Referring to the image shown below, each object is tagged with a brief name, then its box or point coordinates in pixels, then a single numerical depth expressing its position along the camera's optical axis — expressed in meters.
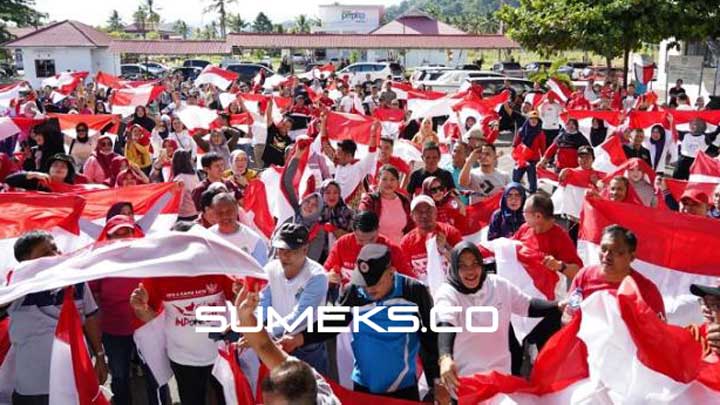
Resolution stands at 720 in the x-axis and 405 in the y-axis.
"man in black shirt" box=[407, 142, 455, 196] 7.61
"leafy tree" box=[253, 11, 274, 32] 117.56
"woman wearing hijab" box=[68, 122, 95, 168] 10.23
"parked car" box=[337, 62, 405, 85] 37.92
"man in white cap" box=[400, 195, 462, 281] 5.81
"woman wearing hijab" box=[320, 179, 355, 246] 6.72
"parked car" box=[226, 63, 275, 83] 37.03
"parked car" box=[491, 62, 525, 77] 37.19
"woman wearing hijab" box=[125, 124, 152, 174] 10.59
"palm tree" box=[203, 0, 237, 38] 108.75
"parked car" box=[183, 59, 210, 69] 45.18
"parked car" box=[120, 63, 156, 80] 41.72
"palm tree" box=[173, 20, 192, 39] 137.75
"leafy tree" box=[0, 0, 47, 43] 47.00
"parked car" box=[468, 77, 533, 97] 25.58
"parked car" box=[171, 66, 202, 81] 39.38
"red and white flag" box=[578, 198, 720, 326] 5.64
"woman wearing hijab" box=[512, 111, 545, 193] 11.41
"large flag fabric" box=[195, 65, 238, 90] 21.78
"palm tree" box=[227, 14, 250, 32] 112.31
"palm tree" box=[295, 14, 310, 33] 99.50
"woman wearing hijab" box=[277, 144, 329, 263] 6.68
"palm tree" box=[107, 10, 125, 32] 133.66
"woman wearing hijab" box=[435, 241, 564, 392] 4.30
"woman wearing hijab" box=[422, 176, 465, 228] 6.78
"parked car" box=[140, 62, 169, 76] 44.35
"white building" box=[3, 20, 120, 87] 41.72
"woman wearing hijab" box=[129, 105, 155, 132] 13.04
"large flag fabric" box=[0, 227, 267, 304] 4.18
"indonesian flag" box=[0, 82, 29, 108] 16.11
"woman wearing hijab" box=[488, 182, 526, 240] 6.60
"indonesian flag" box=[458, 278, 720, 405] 3.46
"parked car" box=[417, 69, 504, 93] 28.00
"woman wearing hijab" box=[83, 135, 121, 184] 8.94
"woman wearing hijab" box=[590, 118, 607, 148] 13.21
